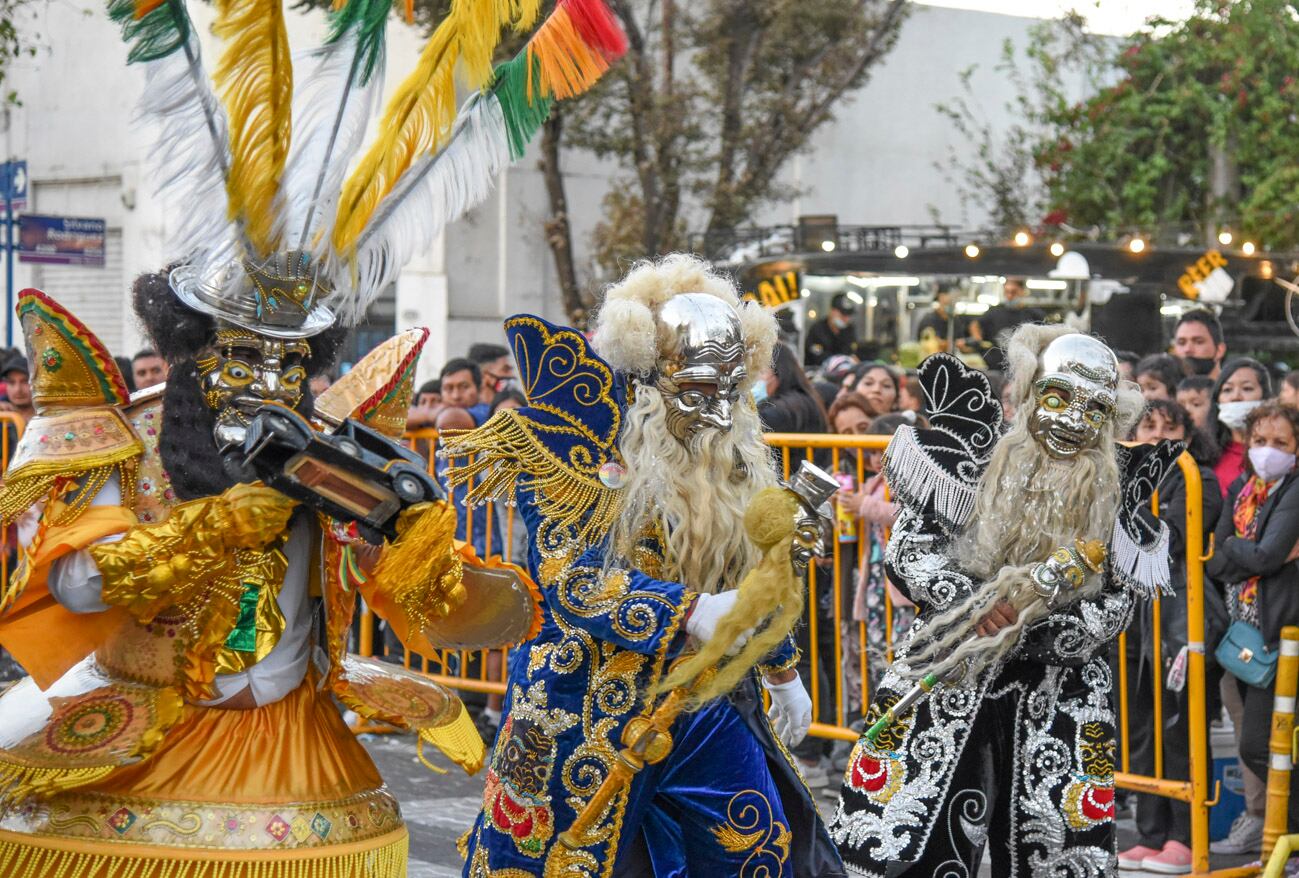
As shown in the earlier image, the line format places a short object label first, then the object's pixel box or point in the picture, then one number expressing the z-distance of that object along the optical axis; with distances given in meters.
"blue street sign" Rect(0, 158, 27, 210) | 14.33
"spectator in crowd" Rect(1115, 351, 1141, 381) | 7.93
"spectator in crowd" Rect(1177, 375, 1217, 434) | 7.69
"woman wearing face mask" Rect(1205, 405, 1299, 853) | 6.37
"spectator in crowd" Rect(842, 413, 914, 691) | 6.79
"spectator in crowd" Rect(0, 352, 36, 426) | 10.24
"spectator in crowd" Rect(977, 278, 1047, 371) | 13.49
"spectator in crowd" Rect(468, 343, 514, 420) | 10.20
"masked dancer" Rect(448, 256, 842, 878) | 3.99
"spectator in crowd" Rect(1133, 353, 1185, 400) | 7.59
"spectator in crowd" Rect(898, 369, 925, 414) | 9.56
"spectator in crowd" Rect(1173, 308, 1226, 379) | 9.09
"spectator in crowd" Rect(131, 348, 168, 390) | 9.62
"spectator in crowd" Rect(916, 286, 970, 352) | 14.29
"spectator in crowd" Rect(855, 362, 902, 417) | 8.32
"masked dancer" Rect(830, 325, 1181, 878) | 4.69
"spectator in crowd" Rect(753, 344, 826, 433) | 7.57
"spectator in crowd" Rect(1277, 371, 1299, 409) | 7.05
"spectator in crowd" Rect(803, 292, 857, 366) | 13.91
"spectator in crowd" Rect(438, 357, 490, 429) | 9.23
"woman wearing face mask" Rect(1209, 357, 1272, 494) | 7.24
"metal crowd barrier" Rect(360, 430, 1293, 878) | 6.05
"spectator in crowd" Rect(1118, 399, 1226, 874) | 6.38
